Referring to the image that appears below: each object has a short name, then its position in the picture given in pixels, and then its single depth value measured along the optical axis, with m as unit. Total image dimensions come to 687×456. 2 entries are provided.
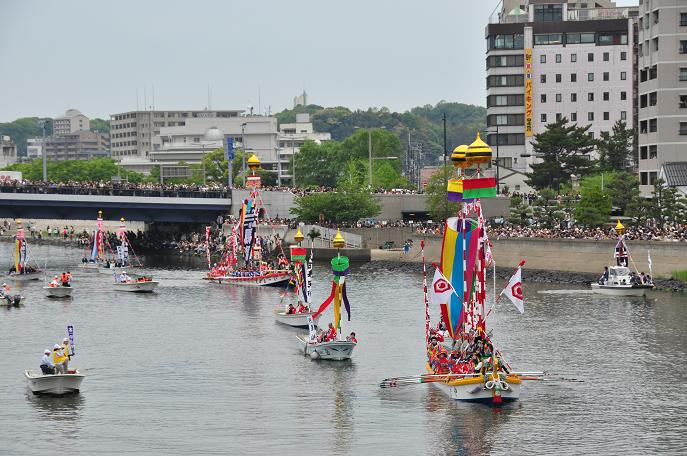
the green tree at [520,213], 162.50
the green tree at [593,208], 153.25
